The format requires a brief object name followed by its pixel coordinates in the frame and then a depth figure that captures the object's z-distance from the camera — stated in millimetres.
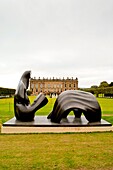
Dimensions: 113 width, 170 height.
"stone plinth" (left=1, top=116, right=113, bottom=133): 10977
